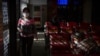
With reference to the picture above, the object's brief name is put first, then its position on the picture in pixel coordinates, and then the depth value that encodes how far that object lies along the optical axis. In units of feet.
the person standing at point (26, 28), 8.17
